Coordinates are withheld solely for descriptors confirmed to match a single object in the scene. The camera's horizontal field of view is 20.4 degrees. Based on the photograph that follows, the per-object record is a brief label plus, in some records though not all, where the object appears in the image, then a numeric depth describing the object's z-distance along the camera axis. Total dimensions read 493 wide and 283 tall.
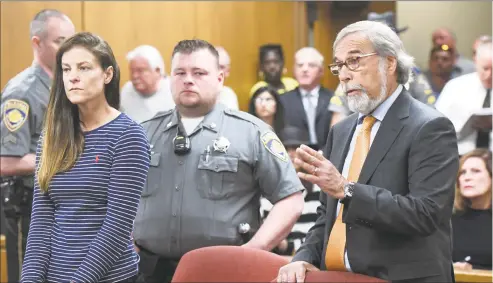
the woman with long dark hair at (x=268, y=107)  7.96
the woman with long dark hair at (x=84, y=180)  3.57
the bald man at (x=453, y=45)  8.87
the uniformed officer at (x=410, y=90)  6.93
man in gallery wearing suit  8.16
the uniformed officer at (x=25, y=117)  5.60
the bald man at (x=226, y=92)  8.00
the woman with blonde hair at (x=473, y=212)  6.16
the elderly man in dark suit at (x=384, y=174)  3.47
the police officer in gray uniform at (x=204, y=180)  4.78
